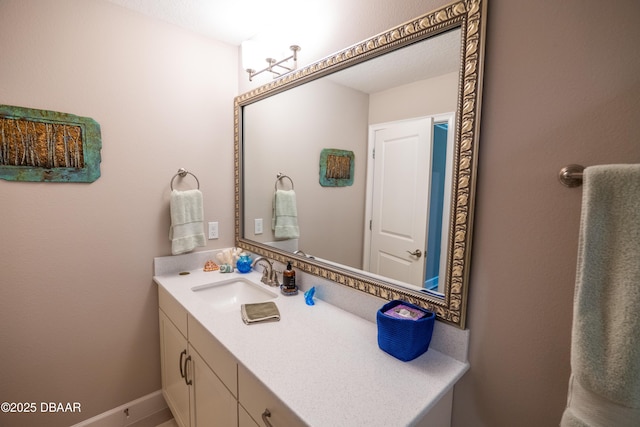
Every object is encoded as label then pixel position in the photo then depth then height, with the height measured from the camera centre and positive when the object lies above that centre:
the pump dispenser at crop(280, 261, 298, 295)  1.48 -0.48
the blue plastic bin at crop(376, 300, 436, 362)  0.91 -0.46
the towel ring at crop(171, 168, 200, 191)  1.78 +0.08
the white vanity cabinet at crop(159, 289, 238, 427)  1.08 -0.83
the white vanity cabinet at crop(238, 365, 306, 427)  0.79 -0.65
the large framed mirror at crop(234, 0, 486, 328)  0.92 +0.13
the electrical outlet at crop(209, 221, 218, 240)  1.95 -0.29
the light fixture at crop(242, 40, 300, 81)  1.52 +0.69
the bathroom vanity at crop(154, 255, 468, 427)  0.76 -0.56
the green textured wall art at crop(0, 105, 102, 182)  1.30 +0.17
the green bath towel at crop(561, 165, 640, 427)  0.57 -0.22
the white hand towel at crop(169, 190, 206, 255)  1.71 -0.21
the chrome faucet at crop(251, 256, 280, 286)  1.61 -0.49
